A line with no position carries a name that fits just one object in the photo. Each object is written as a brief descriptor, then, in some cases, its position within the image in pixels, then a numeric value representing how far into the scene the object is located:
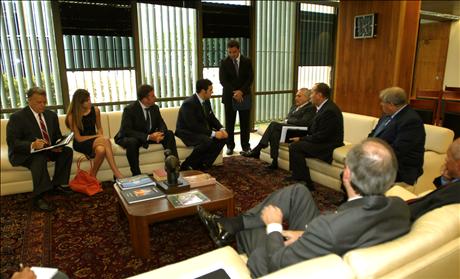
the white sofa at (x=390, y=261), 1.08
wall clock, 4.25
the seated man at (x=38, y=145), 2.82
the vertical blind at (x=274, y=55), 5.74
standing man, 4.61
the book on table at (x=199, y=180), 2.65
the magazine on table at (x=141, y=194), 2.35
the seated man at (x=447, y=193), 1.50
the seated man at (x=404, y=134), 2.71
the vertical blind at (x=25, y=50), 3.96
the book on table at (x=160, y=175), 2.73
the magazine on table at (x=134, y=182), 2.59
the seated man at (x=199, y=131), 3.88
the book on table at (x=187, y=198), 2.27
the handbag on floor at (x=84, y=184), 3.26
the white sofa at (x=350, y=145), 3.11
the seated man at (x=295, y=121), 3.95
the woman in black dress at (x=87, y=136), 3.39
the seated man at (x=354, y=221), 1.21
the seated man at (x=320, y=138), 3.37
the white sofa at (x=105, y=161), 3.13
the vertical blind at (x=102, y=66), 4.38
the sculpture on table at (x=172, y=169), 2.48
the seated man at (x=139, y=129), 3.56
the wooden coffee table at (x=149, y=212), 2.13
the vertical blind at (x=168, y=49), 4.84
